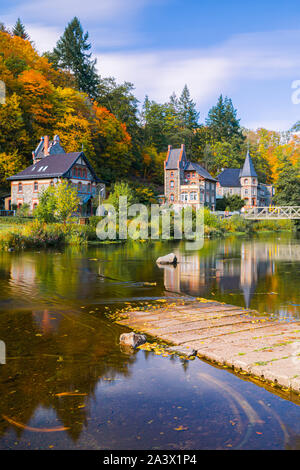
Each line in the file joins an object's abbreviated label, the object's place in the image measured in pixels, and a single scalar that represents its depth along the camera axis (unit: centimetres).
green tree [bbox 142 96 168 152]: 9244
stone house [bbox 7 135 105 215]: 5144
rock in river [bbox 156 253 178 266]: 2345
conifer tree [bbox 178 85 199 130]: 10456
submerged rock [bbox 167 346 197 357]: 773
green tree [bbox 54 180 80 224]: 3806
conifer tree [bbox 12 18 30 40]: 8294
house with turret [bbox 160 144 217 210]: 7669
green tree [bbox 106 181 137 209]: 4531
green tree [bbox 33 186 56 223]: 3669
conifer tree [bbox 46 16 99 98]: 8250
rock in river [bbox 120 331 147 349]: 827
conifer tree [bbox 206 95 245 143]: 10875
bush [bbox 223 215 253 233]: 5862
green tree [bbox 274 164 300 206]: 7212
